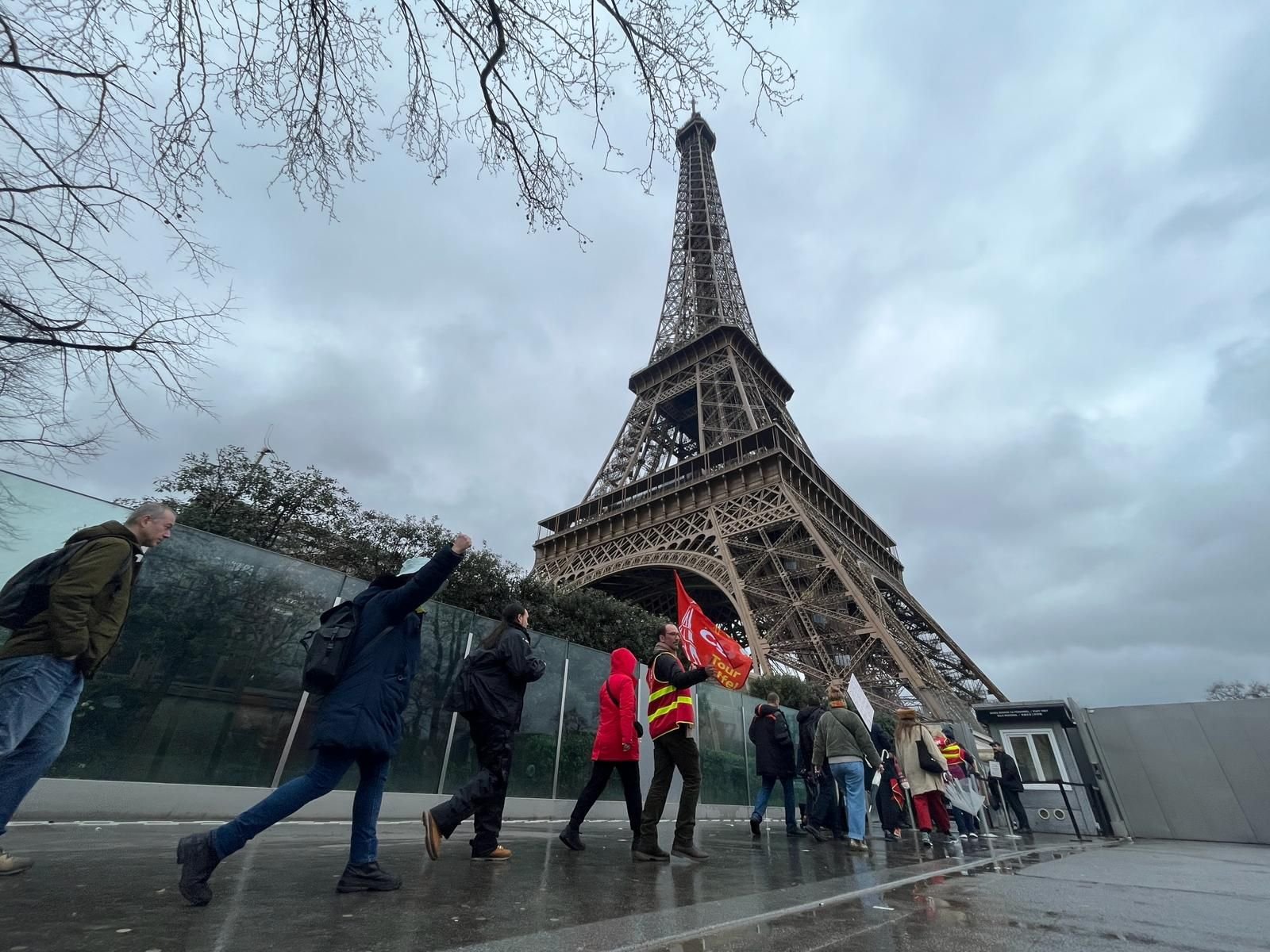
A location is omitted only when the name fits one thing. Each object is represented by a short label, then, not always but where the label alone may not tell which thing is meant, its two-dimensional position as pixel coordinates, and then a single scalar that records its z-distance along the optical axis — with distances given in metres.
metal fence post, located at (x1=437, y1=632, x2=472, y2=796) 7.02
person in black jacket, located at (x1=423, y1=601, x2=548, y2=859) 3.65
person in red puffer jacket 4.41
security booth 10.77
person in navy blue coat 2.63
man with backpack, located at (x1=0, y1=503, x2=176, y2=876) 2.57
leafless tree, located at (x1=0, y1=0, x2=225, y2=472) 3.20
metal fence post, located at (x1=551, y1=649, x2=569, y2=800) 8.02
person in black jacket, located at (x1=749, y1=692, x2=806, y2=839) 6.69
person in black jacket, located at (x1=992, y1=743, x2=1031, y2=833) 10.31
